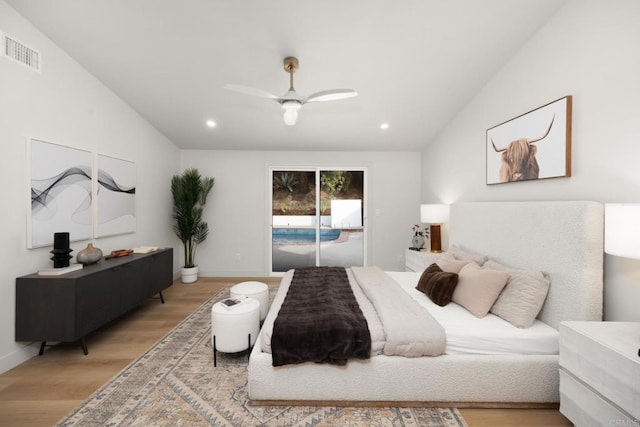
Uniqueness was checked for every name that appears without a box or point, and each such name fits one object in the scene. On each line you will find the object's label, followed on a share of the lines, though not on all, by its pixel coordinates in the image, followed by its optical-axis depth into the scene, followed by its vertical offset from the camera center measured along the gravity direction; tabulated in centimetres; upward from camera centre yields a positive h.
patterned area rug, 166 -130
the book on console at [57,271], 230 -53
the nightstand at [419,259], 365 -69
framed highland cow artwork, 212 +60
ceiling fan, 233 +102
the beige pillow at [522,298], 192 -65
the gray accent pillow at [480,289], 207 -63
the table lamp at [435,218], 377 -10
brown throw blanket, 176 -83
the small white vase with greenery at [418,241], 421 -48
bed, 177 -109
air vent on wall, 215 +133
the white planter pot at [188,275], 459 -111
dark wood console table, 222 -81
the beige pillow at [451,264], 260 -53
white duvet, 179 -85
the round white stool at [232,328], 217 -96
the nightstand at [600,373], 126 -83
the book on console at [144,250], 336 -51
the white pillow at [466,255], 264 -46
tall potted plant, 452 +1
